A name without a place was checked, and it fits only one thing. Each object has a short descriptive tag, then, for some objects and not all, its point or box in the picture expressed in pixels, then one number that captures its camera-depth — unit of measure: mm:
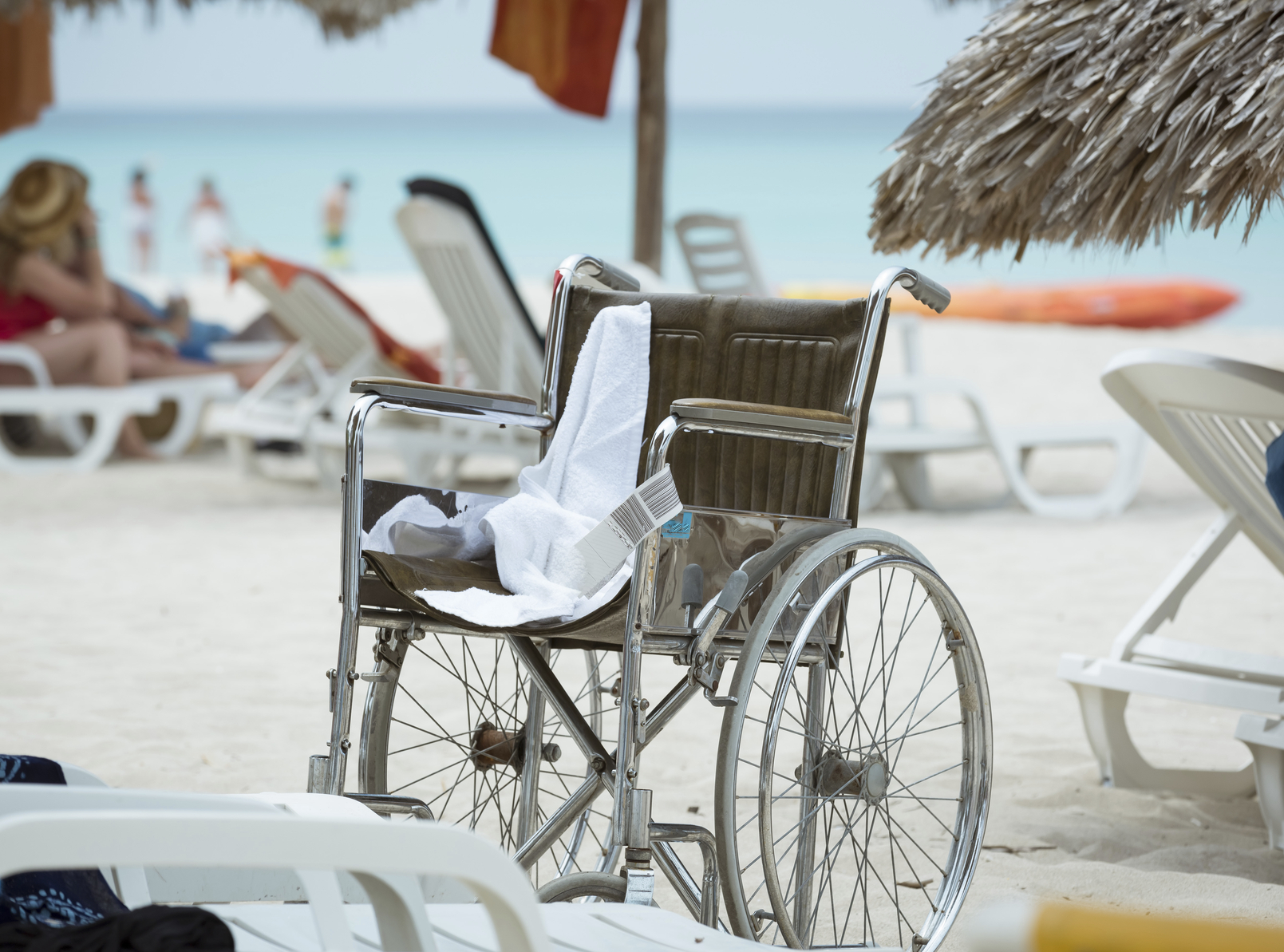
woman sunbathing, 13547
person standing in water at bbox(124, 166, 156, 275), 48875
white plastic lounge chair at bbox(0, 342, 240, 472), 13195
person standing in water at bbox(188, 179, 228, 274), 48437
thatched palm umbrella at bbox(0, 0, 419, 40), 15258
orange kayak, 38719
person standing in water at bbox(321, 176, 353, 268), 53966
